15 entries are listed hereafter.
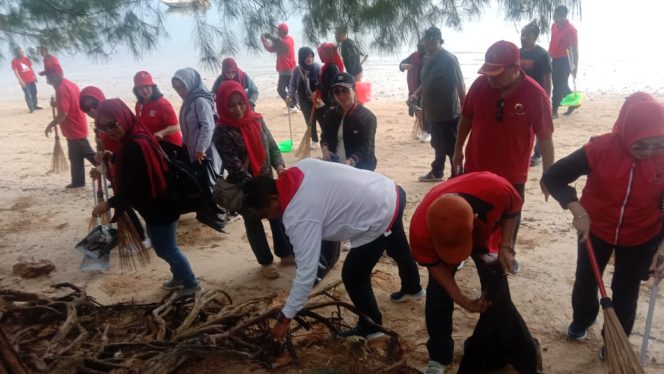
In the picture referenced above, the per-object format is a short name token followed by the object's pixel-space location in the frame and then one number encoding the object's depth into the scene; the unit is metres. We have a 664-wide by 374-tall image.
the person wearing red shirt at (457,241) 2.23
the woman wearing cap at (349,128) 4.07
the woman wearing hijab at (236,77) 6.63
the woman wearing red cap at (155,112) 4.99
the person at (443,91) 5.70
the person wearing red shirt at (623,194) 2.51
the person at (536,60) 6.32
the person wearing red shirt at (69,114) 6.26
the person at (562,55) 8.66
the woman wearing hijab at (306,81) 7.27
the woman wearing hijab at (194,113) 4.84
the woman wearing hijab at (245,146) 3.90
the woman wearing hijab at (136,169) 3.49
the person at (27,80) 13.26
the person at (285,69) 9.91
